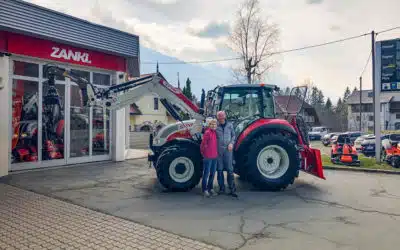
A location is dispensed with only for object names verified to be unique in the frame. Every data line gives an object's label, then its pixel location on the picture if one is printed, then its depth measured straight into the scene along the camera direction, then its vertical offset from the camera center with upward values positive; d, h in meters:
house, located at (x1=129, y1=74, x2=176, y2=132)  43.34 +1.18
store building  9.24 +1.17
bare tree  29.08 +6.10
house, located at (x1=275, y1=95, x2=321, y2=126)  55.57 +1.59
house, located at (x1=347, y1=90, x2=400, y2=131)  55.89 +2.44
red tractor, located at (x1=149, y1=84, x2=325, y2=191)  7.39 -0.57
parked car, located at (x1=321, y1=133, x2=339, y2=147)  28.91 -1.39
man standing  7.22 -0.51
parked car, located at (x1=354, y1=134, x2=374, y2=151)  22.16 -1.25
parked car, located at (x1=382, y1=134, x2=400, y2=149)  13.50 -0.74
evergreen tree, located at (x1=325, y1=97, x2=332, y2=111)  84.41 +5.35
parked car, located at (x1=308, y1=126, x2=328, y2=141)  35.72 -1.06
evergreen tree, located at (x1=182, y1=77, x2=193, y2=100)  51.34 +5.83
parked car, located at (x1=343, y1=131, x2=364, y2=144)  27.05 -0.80
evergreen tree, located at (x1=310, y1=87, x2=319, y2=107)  88.90 +8.19
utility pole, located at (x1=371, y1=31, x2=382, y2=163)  13.24 +1.28
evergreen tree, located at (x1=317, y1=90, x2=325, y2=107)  93.93 +7.70
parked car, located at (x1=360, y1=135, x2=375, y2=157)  18.35 -1.31
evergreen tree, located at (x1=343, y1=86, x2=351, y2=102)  98.36 +9.78
